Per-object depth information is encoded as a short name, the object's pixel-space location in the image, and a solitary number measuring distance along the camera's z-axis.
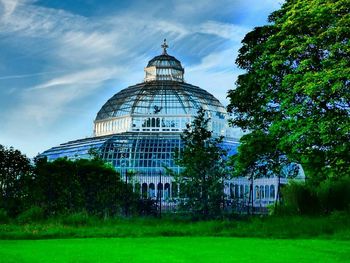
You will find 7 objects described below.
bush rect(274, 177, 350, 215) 24.39
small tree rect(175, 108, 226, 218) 22.81
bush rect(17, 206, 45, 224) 21.44
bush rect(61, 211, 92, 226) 20.48
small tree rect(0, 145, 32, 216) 23.51
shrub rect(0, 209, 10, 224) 21.17
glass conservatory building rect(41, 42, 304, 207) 55.78
